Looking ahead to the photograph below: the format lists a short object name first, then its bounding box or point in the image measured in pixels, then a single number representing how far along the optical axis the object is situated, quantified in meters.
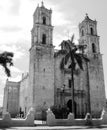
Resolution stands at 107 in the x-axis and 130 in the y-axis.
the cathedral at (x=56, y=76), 35.19
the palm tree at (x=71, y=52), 27.67
